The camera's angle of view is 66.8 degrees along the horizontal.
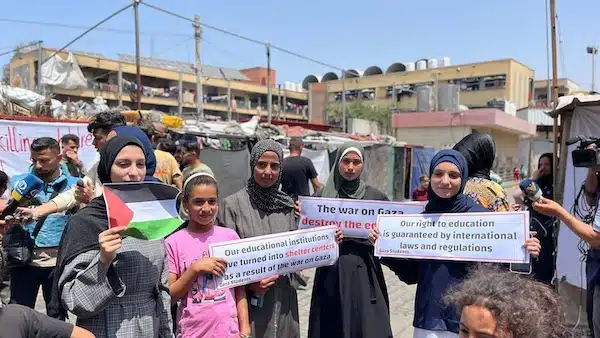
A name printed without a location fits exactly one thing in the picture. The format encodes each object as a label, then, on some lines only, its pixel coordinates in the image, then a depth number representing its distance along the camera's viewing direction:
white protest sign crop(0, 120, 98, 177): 6.41
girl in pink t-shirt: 2.33
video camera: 3.04
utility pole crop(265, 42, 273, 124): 18.52
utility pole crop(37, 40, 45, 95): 16.26
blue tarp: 15.29
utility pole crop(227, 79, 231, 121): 50.81
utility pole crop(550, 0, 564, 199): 5.62
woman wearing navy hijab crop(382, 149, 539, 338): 2.51
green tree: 46.67
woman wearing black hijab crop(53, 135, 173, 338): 1.83
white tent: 5.14
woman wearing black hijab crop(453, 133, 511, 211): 3.01
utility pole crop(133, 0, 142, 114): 13.68
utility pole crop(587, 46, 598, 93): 26.83
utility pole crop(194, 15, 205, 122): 18.61
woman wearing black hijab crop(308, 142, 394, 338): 2.95
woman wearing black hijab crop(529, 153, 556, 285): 5.25
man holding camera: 2.58
